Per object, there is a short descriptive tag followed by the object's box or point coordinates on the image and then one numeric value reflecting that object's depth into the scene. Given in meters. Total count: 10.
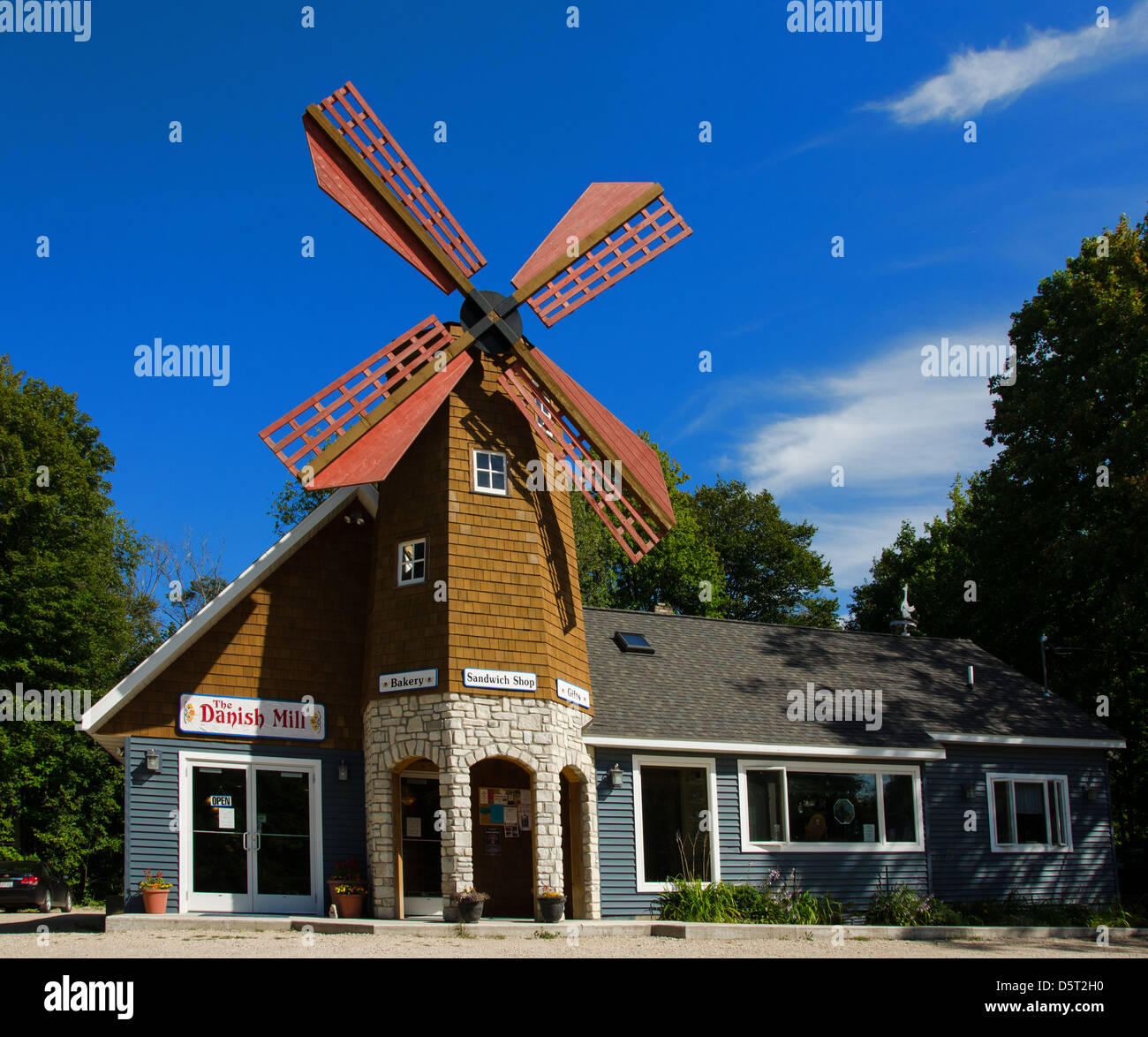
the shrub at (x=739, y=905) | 17.55
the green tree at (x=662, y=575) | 41.34
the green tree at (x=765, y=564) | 48.53
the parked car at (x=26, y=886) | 22.50
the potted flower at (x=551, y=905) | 16.12
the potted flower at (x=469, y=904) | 15.38
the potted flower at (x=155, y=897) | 15.78
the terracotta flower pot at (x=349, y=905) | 16.41
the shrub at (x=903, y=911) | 18.77
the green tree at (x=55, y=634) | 31.23
